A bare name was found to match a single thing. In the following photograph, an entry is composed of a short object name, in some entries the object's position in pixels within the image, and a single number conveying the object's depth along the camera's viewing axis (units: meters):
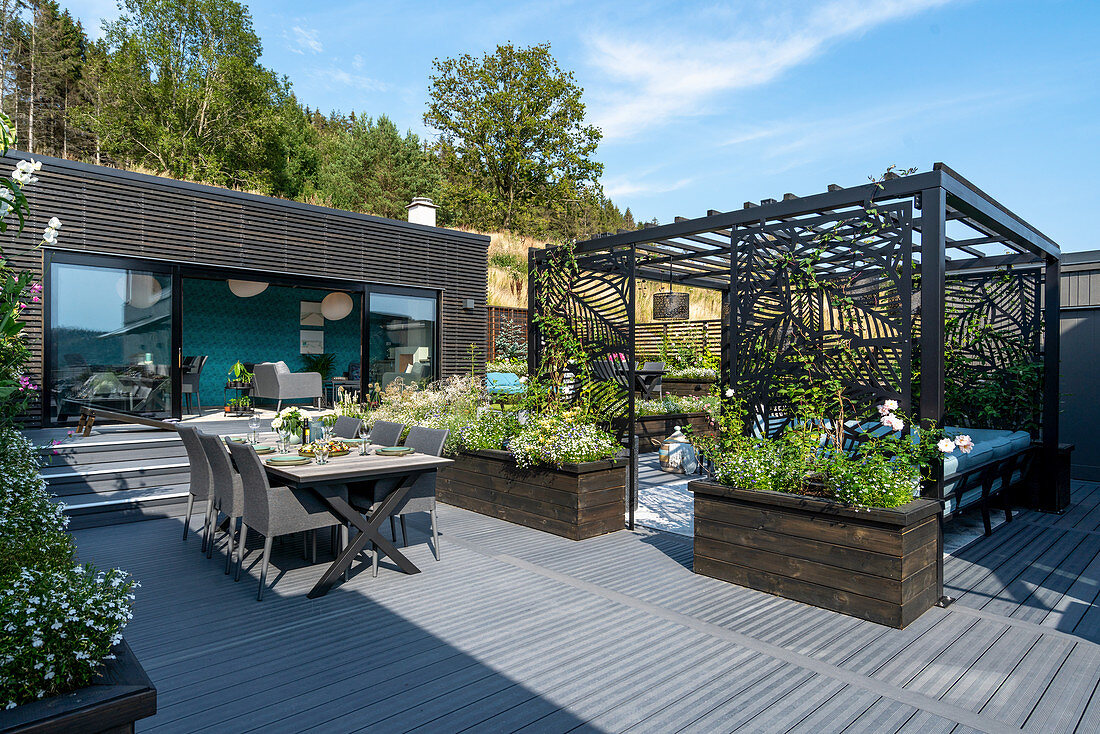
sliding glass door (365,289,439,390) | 9.73
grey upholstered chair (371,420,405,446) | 5.00
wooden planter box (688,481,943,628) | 3.24
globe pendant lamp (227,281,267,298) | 11.16
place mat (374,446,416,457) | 4.26
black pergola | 3.60
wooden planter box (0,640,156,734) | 1.25
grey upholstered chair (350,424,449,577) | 4.25
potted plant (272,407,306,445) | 4.48
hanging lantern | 8.09
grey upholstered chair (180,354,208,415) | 8.89
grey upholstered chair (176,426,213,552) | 4.46
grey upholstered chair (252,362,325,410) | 9.29
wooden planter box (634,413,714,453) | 9.77
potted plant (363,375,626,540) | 4.95
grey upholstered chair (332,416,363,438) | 5.44
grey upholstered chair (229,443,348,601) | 3.62
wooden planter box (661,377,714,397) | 12.92
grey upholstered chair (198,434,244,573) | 4.00
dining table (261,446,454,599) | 3.65
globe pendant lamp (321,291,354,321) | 11.50
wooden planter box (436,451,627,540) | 4.90
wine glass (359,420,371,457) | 4.28
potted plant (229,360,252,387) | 10.56
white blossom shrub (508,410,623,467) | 5.04
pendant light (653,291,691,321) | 14.12
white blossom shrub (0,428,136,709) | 1.36
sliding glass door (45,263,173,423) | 6.92
